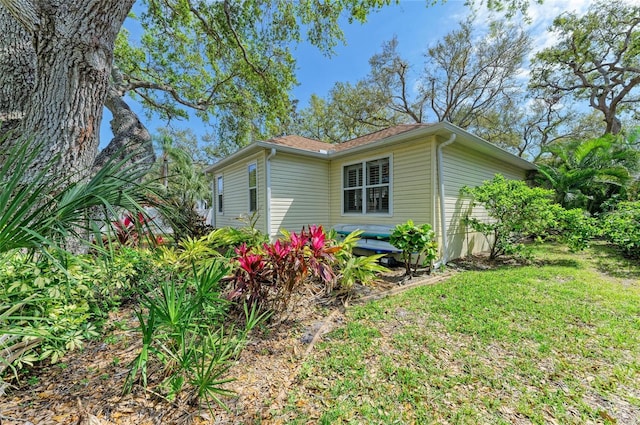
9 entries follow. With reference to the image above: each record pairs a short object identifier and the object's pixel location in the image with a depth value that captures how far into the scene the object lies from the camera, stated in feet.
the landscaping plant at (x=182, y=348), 6.07
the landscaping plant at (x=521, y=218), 19.11
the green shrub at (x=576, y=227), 18.57
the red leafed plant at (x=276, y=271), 9.91
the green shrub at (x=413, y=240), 15.49
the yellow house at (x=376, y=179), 19.34
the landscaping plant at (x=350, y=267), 13.01
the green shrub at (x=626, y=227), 18.19
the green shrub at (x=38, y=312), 6.14
